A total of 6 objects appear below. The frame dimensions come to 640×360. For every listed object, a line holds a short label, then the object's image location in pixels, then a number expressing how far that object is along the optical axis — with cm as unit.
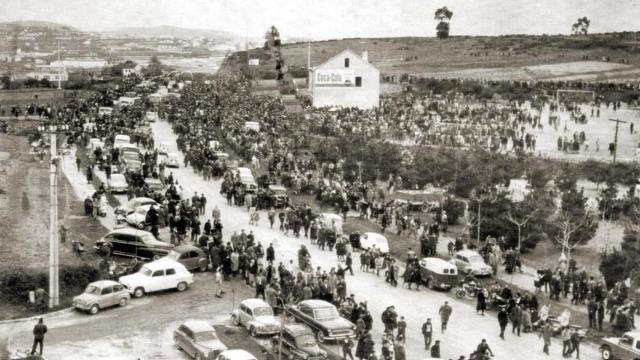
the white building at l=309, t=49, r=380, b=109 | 8569
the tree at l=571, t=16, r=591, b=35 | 15712
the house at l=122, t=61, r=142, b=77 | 13312
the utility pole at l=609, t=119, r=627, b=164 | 5999
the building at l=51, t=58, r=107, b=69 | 14844
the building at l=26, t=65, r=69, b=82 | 10919
